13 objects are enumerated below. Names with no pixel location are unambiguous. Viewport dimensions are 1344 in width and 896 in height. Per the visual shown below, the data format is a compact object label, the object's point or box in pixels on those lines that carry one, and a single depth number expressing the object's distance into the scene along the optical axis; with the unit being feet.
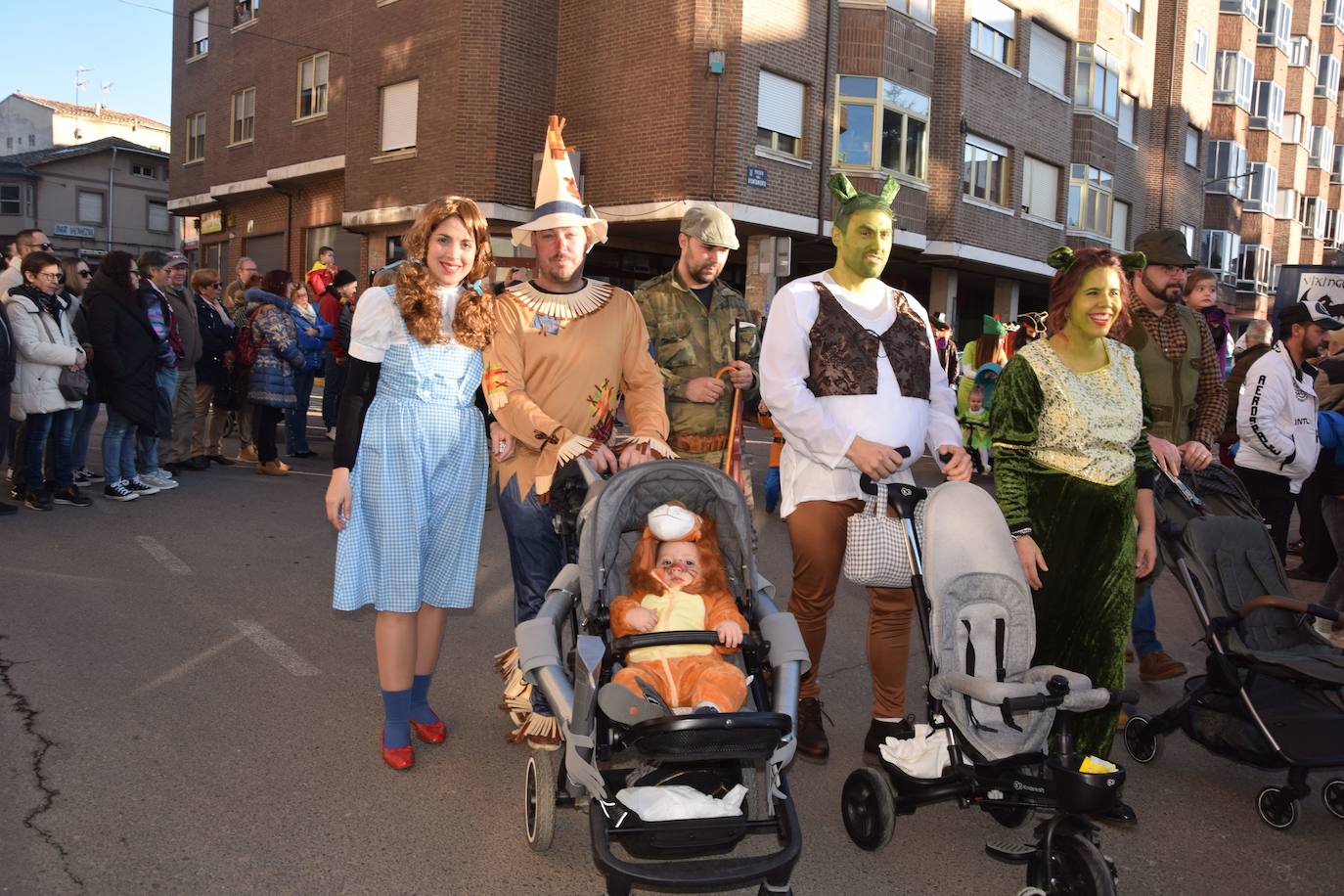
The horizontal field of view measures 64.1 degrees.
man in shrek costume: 14.14
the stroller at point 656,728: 9.68
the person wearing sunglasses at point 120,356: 29.76
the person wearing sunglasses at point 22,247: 30.22
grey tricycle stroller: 10.13
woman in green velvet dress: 13.29
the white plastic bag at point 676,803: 9.85
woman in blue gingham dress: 13.42
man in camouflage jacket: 17.31
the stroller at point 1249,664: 13.08
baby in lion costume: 10.59
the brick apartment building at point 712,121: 67.51
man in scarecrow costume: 13.91
